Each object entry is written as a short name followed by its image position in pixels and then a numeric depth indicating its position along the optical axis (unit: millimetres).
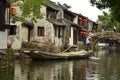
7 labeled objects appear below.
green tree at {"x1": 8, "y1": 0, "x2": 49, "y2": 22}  20156
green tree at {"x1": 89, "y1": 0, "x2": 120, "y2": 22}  9642
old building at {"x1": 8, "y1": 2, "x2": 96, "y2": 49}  28145
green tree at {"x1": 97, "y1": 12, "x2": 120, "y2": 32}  50044
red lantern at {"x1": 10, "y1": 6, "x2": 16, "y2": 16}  19157
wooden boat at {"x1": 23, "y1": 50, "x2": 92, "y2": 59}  22226
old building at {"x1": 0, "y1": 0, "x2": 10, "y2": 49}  19901
